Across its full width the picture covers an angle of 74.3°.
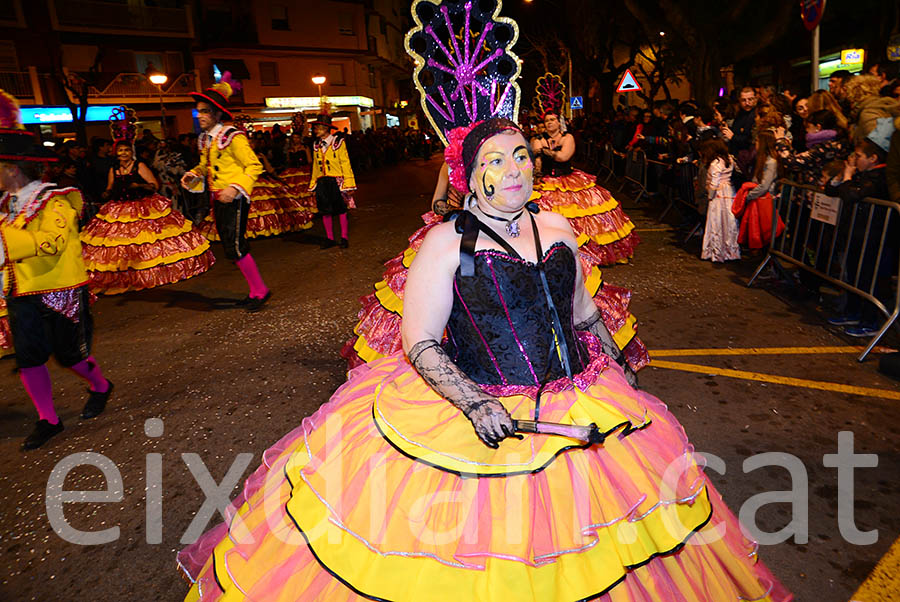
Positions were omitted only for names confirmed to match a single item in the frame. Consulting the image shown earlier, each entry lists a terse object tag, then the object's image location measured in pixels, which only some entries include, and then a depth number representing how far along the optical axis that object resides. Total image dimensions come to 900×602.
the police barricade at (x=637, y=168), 14.03
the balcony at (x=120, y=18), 29.39
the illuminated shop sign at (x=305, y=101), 39.56
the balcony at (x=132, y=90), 31.19
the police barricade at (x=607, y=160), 18.14
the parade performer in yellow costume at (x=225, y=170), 7.08
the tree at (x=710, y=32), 16.02
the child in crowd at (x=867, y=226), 5.41
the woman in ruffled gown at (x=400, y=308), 4.52
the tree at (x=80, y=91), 14.71
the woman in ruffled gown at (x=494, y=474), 1.88
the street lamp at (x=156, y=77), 16.98
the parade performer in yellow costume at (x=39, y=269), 3.96
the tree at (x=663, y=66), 29.79
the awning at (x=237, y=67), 37.25
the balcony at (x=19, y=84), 27.20
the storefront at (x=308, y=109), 39.78
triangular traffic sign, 21.17
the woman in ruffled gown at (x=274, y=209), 12.55
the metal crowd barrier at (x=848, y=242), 5.30
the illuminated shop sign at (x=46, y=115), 27.18
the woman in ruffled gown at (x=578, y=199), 8.03
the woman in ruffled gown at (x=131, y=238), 8.80
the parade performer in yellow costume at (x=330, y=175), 10.95
